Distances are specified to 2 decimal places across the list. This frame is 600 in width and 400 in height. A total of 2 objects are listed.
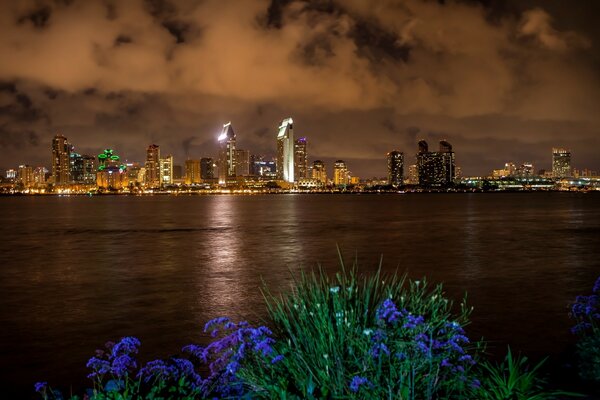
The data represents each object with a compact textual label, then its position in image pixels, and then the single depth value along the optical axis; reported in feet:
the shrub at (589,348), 24.59
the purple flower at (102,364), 20.24
